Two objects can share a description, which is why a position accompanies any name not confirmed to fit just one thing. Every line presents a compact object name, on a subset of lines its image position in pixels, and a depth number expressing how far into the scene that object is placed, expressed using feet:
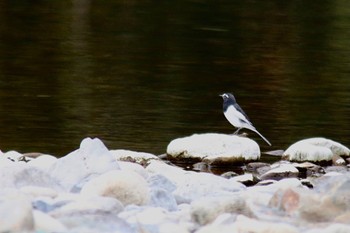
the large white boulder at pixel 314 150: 69.62
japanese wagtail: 73.36
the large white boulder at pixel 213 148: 68.38
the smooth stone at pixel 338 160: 69.62
